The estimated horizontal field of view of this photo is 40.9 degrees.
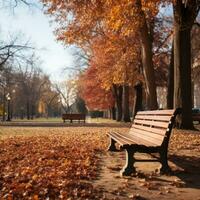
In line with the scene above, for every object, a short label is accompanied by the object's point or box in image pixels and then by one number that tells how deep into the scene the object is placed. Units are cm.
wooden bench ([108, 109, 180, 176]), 478
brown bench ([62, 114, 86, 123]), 2622
